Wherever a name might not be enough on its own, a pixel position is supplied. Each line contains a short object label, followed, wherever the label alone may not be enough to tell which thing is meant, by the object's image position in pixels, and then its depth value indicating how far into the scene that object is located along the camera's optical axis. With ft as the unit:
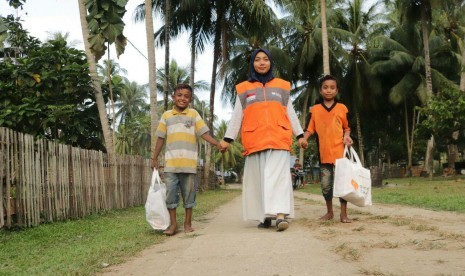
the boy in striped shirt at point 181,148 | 18.44
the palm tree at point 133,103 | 181.79
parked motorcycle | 86.34
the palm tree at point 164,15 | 63.97
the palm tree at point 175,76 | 131.13
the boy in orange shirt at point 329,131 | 19.71
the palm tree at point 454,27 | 103.09
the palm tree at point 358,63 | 109.40
